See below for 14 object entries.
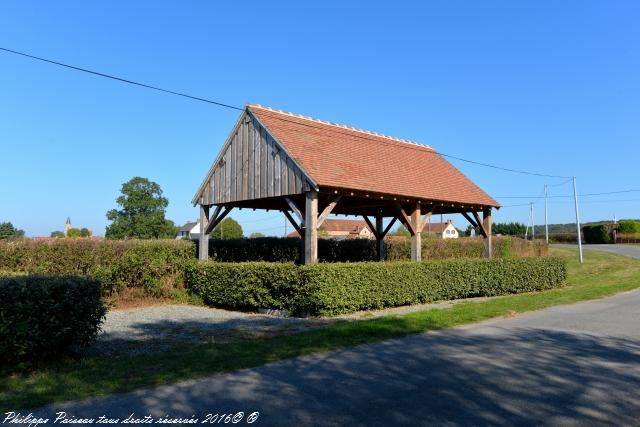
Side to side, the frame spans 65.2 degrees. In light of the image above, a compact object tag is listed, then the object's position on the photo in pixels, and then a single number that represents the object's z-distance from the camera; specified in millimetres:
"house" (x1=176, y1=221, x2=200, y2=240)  115612
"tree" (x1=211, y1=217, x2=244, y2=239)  61494
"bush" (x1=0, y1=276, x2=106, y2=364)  6668
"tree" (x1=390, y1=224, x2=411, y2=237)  79750
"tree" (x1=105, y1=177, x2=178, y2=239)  72062
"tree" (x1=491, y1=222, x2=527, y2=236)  77781
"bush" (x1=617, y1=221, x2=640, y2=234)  60281
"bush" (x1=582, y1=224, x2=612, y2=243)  61344
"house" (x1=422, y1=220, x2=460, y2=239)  107856
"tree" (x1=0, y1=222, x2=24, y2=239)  52419
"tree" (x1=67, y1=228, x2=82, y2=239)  44062
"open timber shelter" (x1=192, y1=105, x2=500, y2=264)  13859
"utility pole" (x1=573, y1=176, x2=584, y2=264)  33231
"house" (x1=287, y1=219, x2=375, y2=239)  85688
